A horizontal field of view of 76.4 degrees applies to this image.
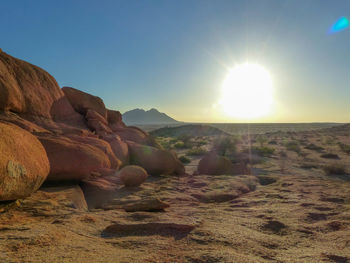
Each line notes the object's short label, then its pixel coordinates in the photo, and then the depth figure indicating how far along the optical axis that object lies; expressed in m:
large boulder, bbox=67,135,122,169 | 6.52
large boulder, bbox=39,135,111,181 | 5.05
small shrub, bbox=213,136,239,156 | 17.49
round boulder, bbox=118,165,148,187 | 6.21
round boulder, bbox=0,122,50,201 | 3.13
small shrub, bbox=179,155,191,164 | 14.42
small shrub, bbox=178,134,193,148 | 21.81
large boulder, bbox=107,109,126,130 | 11.86
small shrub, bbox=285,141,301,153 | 18.99
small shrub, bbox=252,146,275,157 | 17.16
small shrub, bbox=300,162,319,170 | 12.64
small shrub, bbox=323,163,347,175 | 10.91
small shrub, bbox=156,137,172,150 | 21.79
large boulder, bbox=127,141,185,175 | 8.69
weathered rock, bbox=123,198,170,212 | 4.18
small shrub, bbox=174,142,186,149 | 21.97
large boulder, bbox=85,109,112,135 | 9.10
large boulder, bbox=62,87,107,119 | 10.22
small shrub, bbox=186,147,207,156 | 17.45
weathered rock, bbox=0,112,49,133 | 5.34
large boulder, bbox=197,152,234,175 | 10.06
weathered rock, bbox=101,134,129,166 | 8.05
